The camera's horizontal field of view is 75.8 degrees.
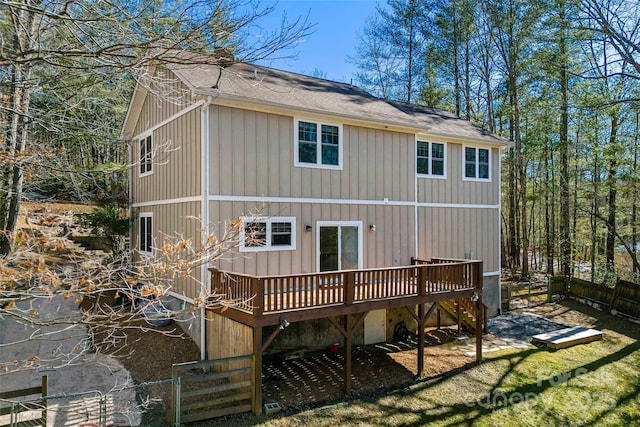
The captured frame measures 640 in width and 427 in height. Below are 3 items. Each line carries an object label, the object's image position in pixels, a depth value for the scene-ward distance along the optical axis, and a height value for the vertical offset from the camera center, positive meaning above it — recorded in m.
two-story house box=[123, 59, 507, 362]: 9.02 +0.98
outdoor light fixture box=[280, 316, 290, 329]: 7.44 -1.94
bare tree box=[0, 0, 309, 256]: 3.62 +1.76
